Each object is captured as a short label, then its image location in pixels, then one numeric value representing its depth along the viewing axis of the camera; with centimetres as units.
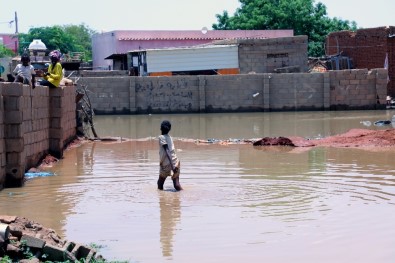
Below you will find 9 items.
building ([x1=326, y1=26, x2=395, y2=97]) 4036
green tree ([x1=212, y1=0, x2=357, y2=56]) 5525
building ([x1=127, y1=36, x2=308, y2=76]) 3997
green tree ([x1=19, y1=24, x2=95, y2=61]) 6425
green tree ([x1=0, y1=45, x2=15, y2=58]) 5889
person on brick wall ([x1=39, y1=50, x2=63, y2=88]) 1669
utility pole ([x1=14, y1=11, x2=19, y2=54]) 6478
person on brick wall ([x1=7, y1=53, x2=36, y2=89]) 1477
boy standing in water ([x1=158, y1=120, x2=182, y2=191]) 1221
